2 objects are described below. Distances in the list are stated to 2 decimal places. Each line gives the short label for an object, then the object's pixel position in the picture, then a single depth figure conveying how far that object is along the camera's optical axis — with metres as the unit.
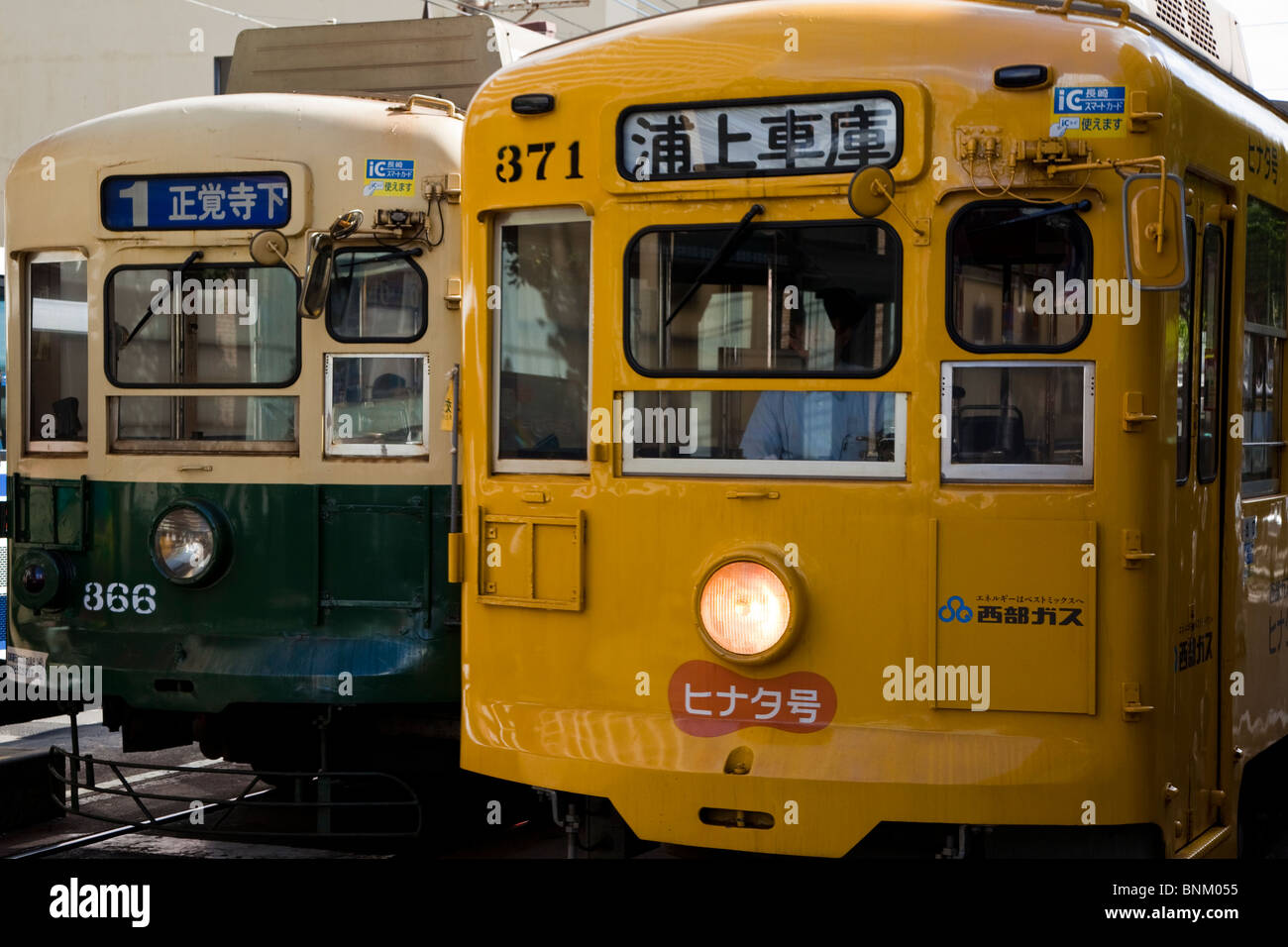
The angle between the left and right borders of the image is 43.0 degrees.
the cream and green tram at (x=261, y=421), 6.46
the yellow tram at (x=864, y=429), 4.35
